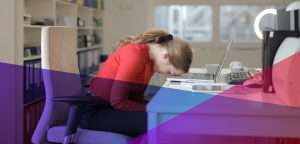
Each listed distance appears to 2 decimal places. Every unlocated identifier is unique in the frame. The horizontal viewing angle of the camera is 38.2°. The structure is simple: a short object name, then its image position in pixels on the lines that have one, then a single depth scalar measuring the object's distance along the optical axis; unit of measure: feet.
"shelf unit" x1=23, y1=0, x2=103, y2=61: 12.09
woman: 6.93
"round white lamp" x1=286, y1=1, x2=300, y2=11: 6.34
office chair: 6.82
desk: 5.21
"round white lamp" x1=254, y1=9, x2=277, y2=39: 8.67
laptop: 8.94
